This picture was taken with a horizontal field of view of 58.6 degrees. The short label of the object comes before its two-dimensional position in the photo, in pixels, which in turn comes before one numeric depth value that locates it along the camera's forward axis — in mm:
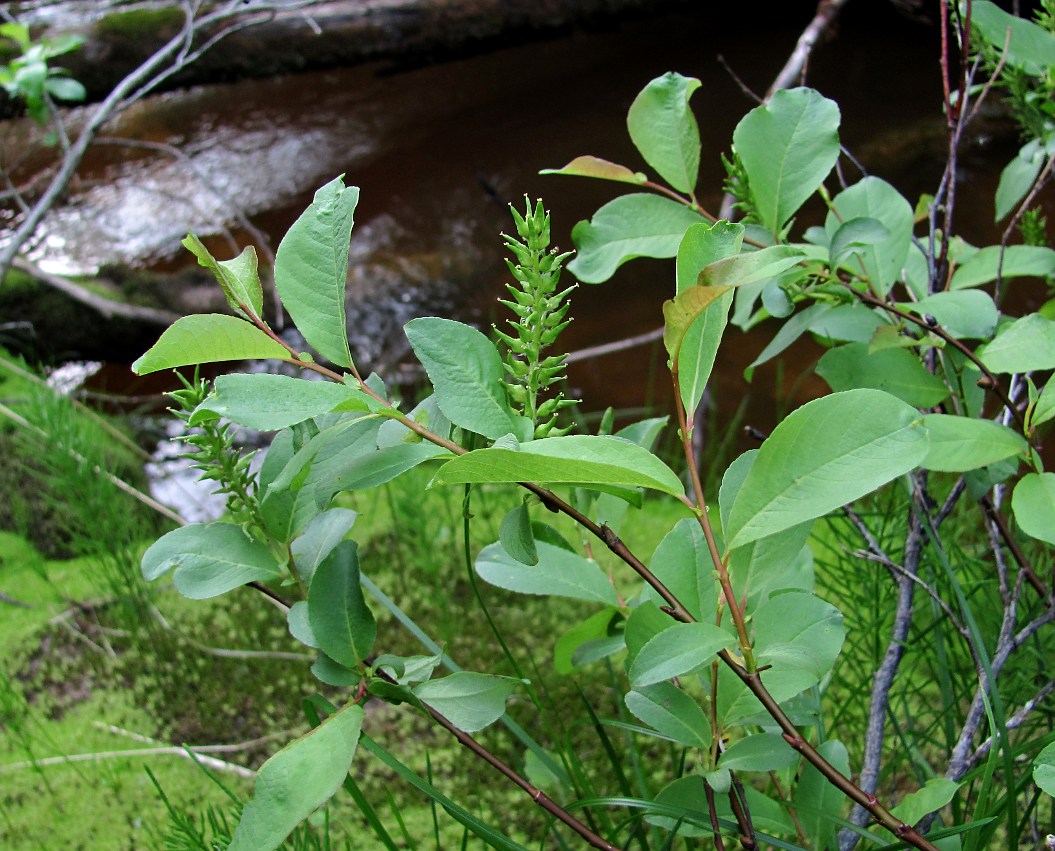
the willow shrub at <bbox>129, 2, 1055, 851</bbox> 377
